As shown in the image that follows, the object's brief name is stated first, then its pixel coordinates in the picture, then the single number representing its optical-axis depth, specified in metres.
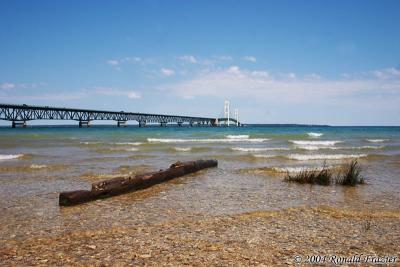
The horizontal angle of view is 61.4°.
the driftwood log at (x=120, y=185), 8.36
